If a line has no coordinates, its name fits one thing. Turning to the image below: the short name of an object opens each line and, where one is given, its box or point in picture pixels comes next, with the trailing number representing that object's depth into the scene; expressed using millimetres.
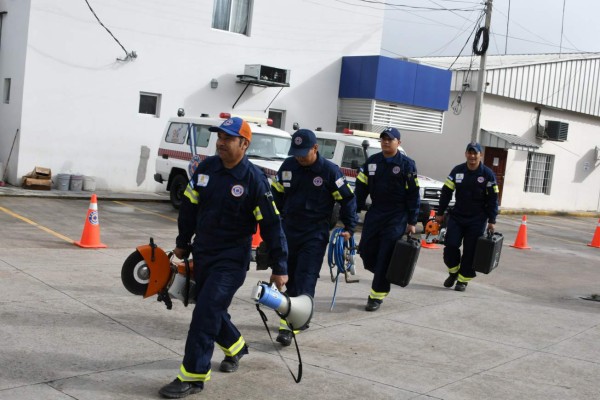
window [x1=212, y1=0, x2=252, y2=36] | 20031
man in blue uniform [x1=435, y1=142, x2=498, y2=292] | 9453
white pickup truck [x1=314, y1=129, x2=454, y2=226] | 15759
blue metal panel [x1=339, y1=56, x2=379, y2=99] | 21438
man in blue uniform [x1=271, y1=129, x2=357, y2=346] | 6613
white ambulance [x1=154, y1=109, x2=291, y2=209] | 14829
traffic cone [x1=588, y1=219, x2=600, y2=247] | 17891
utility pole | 20828
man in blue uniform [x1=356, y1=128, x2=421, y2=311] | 7934
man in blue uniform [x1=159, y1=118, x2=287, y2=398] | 4949
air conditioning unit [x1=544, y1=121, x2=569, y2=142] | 28078
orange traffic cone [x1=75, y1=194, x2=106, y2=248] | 10672
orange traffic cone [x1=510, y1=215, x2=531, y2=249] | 15719
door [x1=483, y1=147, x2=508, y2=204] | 26031
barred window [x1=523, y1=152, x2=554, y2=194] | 28344
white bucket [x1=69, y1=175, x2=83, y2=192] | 17302
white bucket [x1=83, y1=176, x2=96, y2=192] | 17641
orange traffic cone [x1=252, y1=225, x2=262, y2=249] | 12222
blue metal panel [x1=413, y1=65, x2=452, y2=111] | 22750
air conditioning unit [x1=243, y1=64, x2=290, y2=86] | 19625
